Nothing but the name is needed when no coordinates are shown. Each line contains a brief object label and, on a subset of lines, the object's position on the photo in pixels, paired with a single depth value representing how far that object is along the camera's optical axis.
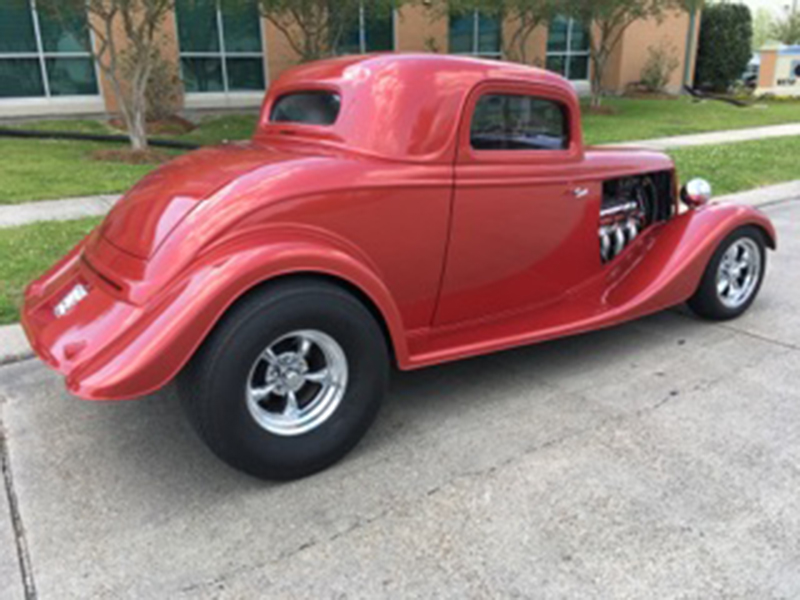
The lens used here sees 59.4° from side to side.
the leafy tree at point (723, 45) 24.55
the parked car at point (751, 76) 29.43
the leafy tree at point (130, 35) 9.76
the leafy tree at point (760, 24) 53.03
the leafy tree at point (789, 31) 33.28
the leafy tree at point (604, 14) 16.56
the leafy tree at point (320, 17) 12.42
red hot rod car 2.70
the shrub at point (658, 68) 22.61
